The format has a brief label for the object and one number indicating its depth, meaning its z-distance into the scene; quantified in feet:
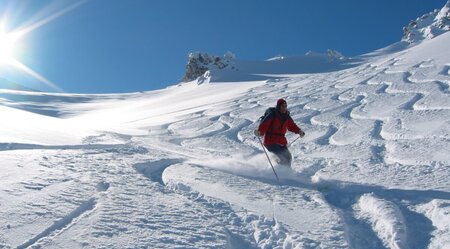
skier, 24.86
